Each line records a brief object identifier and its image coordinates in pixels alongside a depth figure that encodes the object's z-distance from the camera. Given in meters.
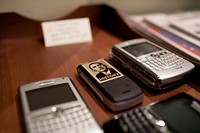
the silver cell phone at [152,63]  0.44
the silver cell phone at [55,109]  0.33
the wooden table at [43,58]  0.41
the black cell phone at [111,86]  0.38
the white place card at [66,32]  0.65
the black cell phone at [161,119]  0.34
